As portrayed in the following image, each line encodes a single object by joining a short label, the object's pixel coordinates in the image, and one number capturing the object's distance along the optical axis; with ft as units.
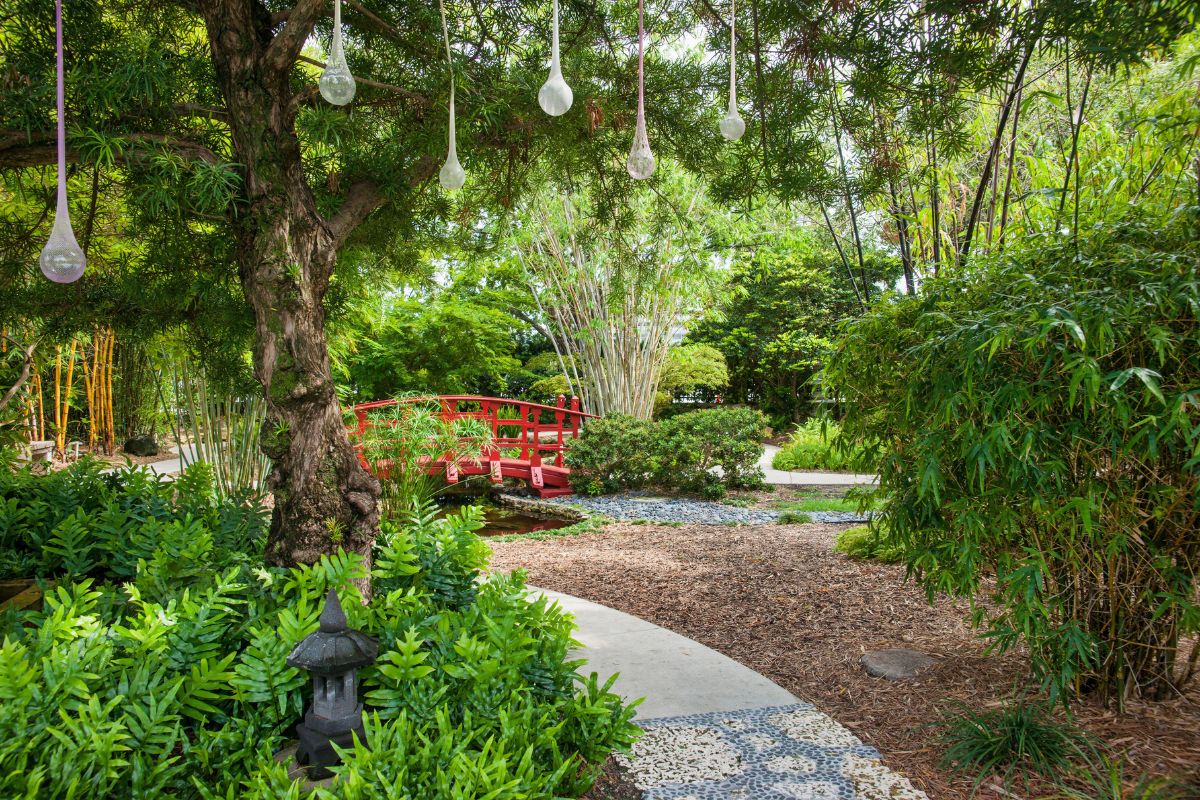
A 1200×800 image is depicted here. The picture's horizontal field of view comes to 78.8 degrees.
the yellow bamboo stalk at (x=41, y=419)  23.34
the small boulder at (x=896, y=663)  8.55
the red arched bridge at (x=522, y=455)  25.71
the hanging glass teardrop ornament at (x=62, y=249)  4.31
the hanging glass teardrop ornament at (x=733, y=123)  5.48
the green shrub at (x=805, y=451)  32.12
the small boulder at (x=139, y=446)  30.73
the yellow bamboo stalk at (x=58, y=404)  23.11
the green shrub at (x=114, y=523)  7.72
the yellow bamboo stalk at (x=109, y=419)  27.30
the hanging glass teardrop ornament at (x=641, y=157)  5.34
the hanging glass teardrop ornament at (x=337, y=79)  4.61
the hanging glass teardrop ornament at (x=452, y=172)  5.57
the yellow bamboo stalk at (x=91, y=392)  26.53
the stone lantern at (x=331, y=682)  5.13
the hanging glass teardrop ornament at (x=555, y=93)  4.56
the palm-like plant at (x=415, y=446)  17.19
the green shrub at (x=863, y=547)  13.01
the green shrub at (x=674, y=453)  24.43
